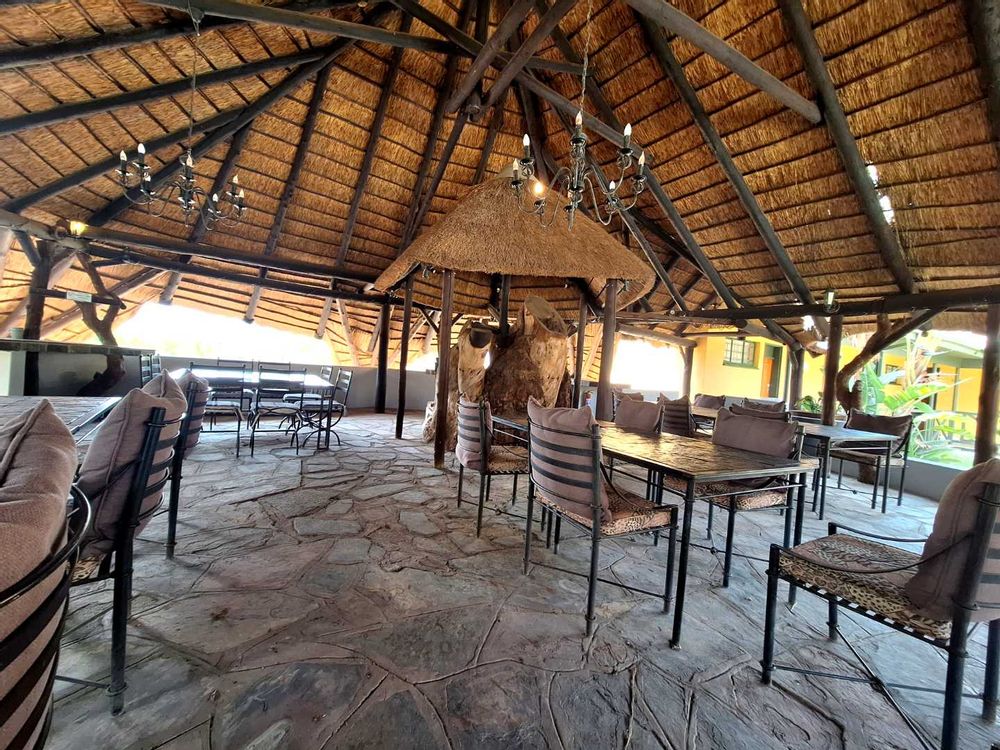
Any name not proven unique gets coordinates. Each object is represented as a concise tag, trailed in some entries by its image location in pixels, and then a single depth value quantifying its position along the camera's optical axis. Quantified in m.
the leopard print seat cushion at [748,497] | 2.54
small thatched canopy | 5.01
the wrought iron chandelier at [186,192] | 3.99
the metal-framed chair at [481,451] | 3.04
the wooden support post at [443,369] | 5.16
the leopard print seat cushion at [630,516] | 2.10
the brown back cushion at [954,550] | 1.26
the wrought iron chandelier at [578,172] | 2.79
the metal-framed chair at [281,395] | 5.25
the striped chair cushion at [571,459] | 2.00
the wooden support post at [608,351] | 5.94
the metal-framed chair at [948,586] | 1.26
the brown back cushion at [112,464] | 1.39
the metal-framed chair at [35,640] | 0.56
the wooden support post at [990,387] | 5.20
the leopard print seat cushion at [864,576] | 1.42
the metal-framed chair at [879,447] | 4.59
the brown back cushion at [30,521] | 0.56
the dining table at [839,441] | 3.97
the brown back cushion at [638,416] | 3.40
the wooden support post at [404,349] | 6.93
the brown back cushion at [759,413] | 4.32
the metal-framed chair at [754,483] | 2.53
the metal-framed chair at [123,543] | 1.44
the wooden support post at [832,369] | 6.68
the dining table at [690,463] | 1.96
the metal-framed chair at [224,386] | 5.15
